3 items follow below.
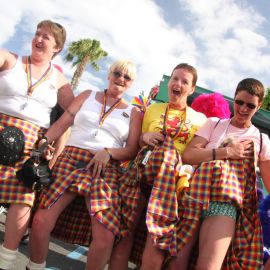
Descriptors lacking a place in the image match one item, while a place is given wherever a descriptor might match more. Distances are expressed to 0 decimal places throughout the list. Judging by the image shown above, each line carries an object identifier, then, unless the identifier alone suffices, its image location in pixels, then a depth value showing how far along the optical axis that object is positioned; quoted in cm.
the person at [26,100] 240
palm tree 2767
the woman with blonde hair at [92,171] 238
